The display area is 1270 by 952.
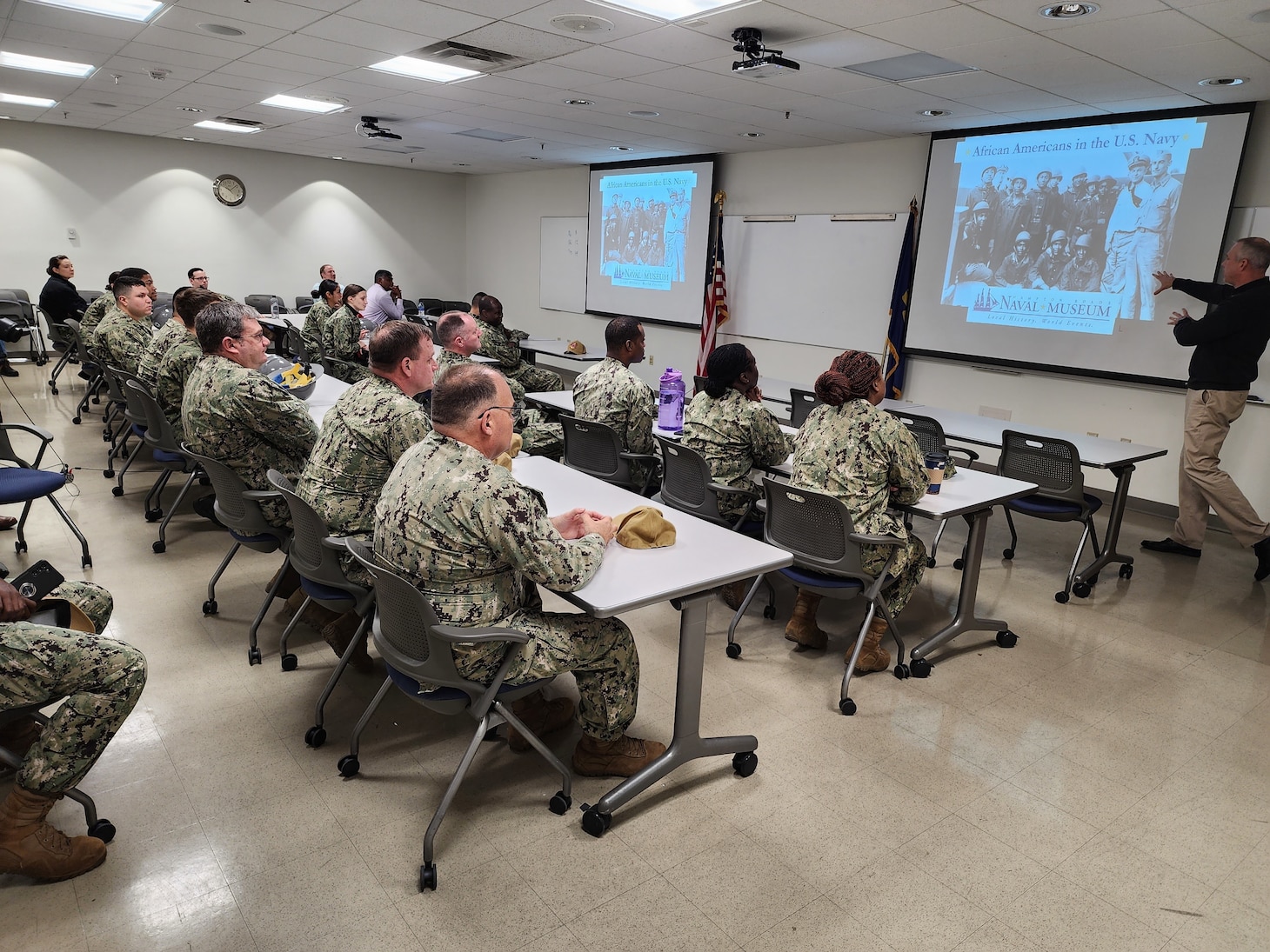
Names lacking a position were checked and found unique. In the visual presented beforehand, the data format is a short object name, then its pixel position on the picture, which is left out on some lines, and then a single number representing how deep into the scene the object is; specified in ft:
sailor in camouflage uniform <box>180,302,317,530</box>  10.93
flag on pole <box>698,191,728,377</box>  29.12
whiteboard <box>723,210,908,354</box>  25.11
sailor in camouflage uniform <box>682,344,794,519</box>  12.37
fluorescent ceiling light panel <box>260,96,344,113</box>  23.95
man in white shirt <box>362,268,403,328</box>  28.27
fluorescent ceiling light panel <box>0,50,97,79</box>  20.33
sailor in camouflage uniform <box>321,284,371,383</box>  23.06
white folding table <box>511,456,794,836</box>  7.14
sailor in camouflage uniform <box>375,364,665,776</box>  6.76
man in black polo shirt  15.02
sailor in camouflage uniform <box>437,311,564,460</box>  16.11
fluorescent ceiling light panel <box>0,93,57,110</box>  26.71
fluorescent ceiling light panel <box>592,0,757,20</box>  12.81
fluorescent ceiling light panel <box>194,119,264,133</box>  30.07
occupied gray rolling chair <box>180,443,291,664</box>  10.33
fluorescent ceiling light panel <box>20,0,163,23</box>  14.99
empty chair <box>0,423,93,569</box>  11.70
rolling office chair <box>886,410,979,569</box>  14.62
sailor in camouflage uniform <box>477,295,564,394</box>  20.47
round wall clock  37.70
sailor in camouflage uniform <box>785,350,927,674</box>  10.32
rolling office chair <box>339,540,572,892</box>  6.71
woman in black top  28.40
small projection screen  30.48
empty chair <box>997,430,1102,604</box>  13.78
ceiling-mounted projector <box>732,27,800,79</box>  13.88
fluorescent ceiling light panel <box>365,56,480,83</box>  18.08
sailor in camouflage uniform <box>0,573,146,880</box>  6.45
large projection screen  17.95
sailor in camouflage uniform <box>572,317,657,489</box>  14.03
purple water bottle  14.98
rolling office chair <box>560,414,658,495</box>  13.93
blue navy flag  23.47
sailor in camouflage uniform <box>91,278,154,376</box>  18.39
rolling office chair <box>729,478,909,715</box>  10.08
